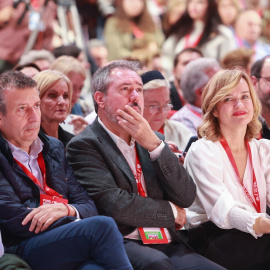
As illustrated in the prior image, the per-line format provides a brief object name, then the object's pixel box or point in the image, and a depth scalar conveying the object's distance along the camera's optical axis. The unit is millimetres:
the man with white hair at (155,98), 7844
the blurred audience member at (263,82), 8547
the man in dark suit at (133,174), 5500
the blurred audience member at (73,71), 8953
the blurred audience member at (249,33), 17656
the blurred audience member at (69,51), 11625
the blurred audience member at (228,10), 18062
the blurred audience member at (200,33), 16859
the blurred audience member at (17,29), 13484
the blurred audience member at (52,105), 7258
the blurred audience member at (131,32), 16547
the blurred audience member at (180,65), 10281
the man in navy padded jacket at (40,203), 4809
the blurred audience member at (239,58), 11453
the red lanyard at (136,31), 17078
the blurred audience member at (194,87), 8898
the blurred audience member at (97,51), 16016
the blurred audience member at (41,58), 10805
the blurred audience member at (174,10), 17906
